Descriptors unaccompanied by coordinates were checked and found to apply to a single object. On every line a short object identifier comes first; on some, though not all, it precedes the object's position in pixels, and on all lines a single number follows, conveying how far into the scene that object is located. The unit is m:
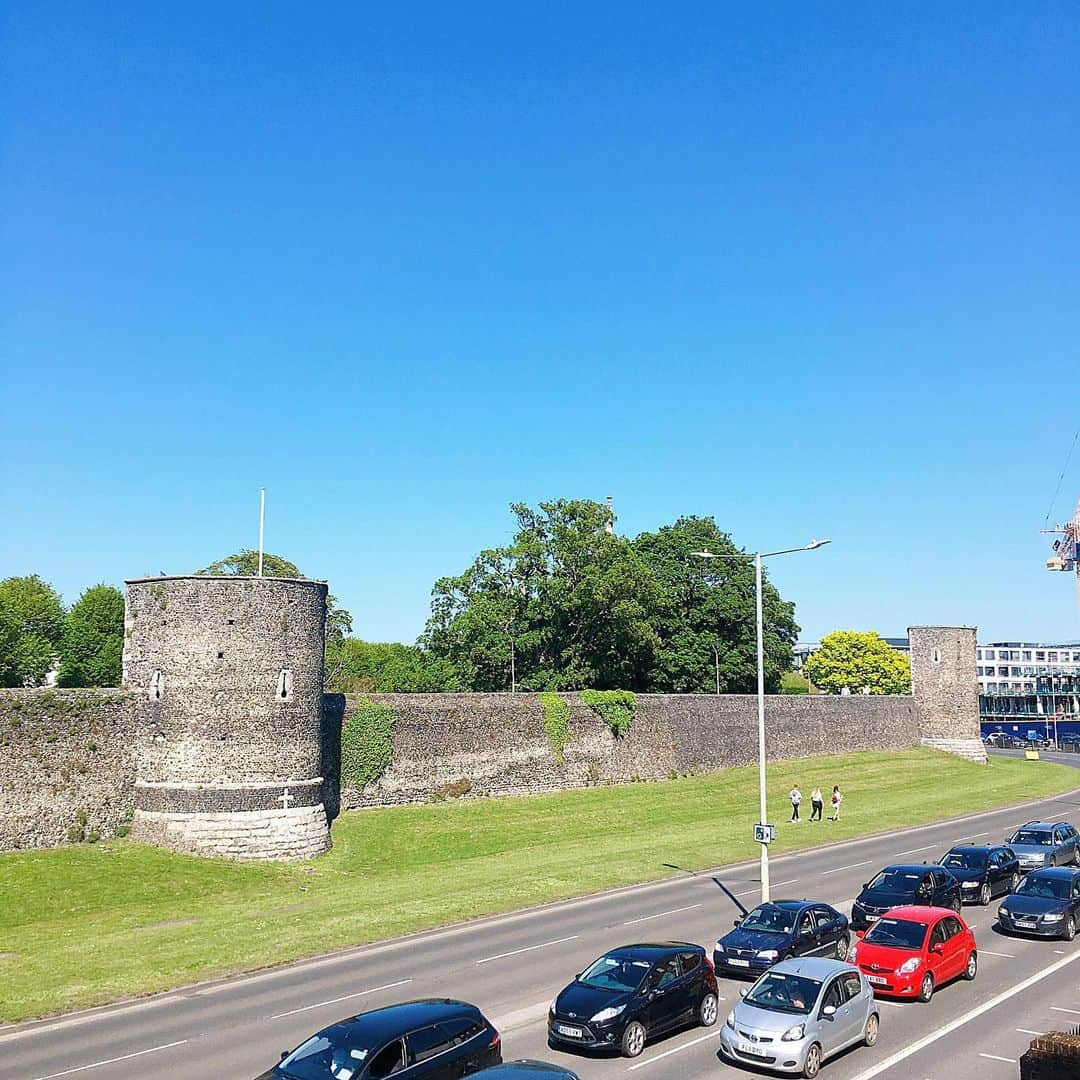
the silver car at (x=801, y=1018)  16.84
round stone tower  36.59
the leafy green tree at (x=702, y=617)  80.88
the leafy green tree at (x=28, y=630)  78.56
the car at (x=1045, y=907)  26.14
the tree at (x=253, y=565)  83.31
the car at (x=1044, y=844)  34.56
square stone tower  84.56
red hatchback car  20.98
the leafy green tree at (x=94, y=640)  83.38
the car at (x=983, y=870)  30.73
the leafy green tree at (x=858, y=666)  128.00
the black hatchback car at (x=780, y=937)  22.36
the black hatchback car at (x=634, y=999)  17.62
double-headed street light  27.53
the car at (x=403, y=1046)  14.33
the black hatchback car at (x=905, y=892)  26.97
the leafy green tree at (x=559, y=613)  69.62
